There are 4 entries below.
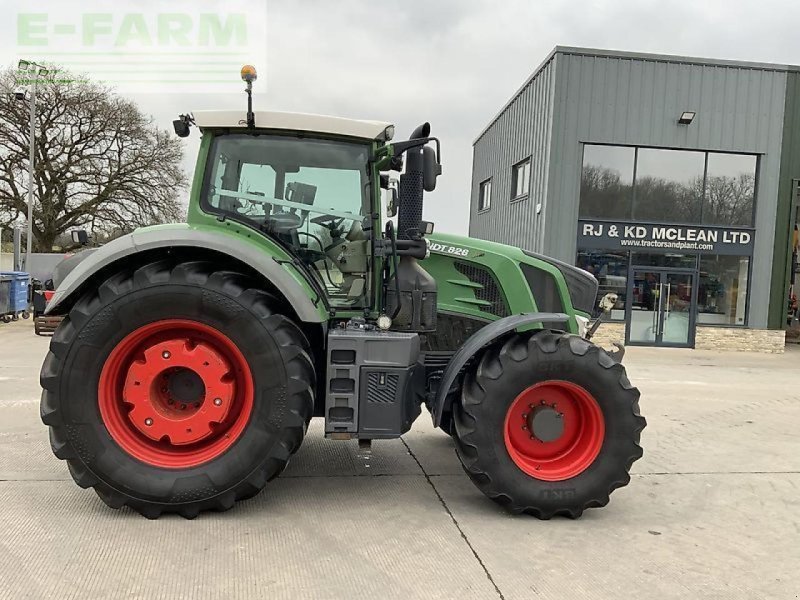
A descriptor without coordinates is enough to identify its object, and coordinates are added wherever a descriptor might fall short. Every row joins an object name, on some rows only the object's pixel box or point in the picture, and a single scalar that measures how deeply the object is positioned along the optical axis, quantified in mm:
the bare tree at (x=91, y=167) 25125
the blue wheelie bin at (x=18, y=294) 16516
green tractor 3764
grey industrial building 15500
